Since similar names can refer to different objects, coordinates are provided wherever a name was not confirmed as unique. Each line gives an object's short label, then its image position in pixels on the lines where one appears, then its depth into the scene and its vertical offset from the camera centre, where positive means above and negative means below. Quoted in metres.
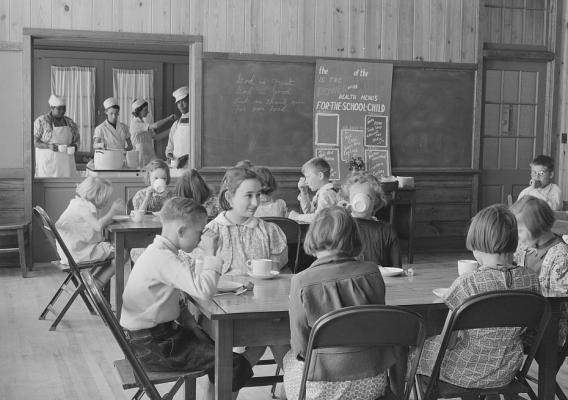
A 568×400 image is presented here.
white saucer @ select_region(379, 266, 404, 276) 3.15 -0.52
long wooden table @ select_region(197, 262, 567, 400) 2.51 -0.57
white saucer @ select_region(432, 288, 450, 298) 2.72 -0.53
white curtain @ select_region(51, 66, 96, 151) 11.13 +0.57
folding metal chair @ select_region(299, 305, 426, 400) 2.16 -0.51
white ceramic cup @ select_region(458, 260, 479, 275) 2.99 -0.47
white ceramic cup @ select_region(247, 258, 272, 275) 3.02 -0.48
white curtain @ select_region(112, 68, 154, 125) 11.35 +0.69
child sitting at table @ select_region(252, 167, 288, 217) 4.64 -0.39
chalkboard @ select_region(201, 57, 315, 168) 7.31 +0.22
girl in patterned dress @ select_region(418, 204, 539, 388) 2.62 -0.52
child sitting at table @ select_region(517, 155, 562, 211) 6.46 -0.35
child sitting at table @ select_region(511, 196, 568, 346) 3.18 -0.42
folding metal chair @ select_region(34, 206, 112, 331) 4.24 -0.85
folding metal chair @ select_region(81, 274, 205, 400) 2.39 -0.76
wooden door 8.30 +0.14
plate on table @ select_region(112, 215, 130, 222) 5.14 -0.53
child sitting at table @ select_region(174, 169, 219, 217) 4.82 -0.31
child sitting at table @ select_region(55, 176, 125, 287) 5.10 -0.59
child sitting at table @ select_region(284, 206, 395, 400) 2.35 -0.48
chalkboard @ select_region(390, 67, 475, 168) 7.90 +0.21
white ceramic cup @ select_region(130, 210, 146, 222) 5.00 -0.50
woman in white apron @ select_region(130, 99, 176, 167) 10.46 +0.06
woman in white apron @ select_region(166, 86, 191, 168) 8.26 +0.01
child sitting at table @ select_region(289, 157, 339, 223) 5.55 -0.35
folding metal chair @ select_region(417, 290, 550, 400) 2.37 -0.52
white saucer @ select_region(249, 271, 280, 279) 3.02 -0.52
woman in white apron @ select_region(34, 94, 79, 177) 7.99 -0.08
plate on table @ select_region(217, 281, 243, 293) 2.77 -0.52
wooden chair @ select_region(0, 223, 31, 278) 6.48 -0.89
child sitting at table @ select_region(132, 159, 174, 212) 5.48 -0.37
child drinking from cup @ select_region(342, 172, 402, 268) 3.70 -0.43
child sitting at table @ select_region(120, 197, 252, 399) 2.76 -0.58
